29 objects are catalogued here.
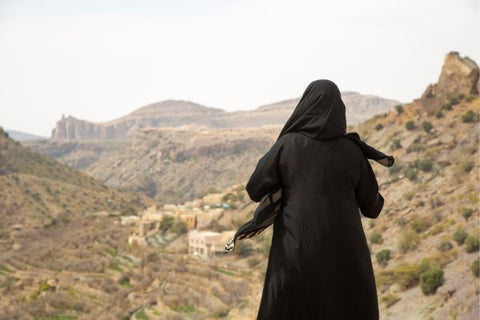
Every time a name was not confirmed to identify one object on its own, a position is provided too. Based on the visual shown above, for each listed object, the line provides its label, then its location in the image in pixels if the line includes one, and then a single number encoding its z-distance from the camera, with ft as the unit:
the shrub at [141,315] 78.09
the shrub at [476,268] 43.90
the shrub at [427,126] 128.68
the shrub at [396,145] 131.85
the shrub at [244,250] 125.90
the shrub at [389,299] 51.26
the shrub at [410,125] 135.23
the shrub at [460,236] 61.81
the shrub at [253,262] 114.73
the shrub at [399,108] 148.97
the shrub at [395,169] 122.31
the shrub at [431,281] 47.34
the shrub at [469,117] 117.29
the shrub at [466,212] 72.02
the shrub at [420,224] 84.84
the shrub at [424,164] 113.19
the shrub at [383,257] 80.12
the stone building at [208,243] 133.28
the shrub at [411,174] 113.80
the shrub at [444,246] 63.46
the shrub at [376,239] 92.32
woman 10.94
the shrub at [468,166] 94.79
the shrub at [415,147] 123.95
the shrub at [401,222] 93.62
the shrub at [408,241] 78.28
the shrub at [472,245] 54.85
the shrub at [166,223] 170.60
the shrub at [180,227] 166.30
